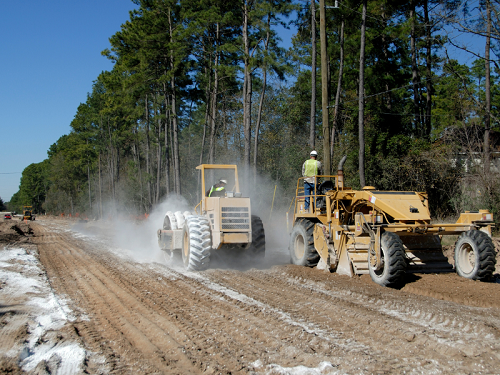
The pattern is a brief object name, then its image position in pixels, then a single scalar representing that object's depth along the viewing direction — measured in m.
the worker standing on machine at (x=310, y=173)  10.69
